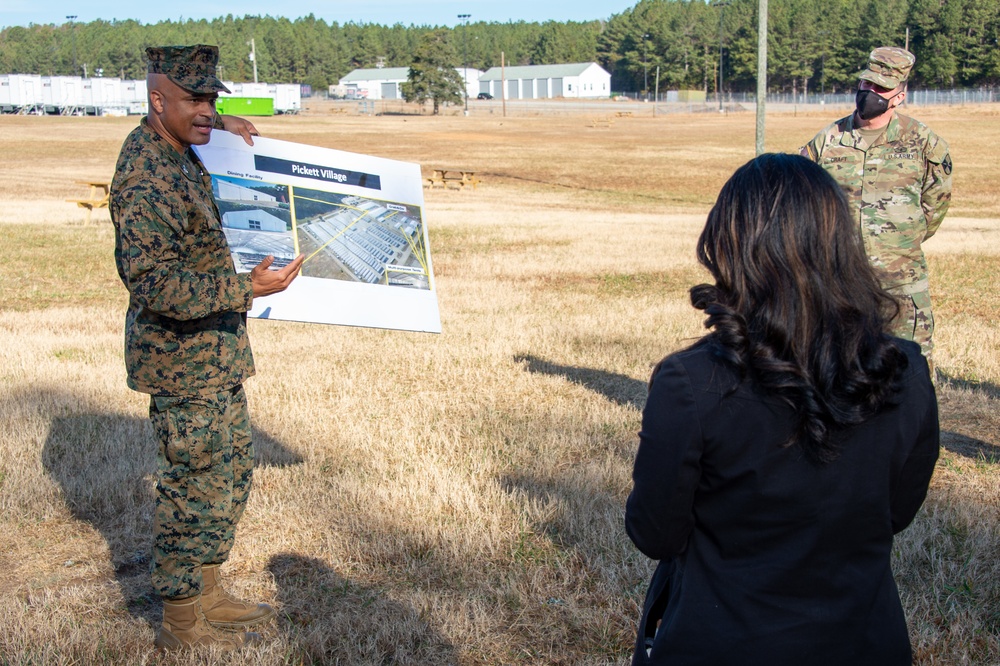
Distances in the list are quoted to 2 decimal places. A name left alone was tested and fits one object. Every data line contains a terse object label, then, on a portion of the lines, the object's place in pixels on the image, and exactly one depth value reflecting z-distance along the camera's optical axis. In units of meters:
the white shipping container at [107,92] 97.69
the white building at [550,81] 157.12
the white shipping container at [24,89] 95.44
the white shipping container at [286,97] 97.31
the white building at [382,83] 160.38
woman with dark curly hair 1.92
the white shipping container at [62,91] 95.44
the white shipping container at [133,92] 100.75
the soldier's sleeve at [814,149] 5.68
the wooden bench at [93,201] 20.53
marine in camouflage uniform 3.42
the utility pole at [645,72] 139.50
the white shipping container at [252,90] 95.12
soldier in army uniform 5.50
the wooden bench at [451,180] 32.59
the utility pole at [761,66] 18.58
